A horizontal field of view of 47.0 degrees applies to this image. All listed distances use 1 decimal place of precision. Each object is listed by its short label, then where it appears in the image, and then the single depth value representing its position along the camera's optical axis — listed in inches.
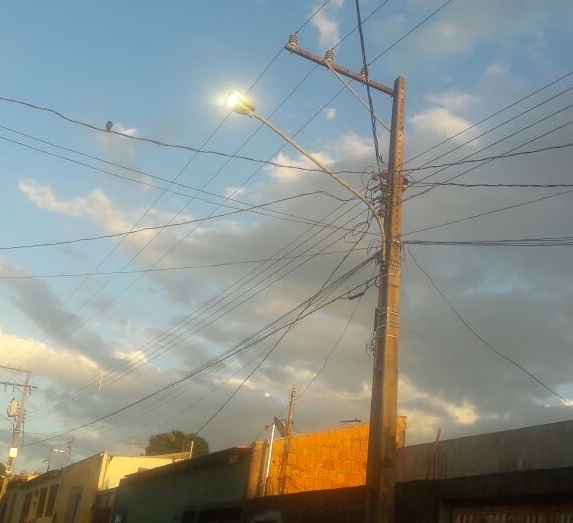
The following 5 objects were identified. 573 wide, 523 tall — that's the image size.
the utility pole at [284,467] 657.0
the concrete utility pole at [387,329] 392.5
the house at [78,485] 1174.3
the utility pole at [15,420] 1747.0
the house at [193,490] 657.0
